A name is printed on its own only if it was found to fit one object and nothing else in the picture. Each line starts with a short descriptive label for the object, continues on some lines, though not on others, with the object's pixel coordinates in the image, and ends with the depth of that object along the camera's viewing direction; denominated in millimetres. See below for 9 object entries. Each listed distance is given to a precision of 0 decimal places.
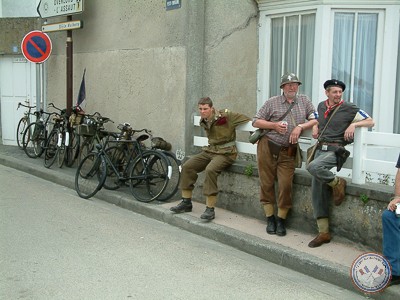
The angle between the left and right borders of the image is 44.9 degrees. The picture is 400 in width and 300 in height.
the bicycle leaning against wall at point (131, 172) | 7457
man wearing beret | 5121
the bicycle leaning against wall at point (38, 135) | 11008
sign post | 9941
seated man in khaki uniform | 6402
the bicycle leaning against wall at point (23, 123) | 12031
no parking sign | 10211
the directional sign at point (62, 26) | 9991
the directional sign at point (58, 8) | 9862
